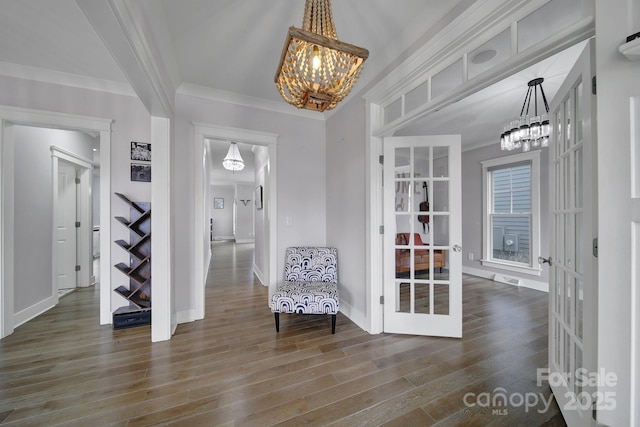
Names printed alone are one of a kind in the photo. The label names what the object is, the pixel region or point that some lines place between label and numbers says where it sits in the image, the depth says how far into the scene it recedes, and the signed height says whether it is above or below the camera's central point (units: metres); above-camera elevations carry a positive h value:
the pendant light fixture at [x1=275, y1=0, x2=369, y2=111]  1.10 +0.74
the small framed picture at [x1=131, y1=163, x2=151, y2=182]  2.70 +0.47
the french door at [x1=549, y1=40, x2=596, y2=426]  1.03 -0.20
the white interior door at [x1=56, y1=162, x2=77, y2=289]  3.70 -0.22
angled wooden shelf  2.56 -0.56
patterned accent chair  2.34 -0.80
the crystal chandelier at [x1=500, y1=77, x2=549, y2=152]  2.44 +0.91
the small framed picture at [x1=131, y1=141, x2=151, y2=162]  2.69 +0.71
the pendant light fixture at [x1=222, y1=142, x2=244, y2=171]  4.64 +1.08
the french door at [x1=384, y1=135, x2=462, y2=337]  2.29 -0.23
